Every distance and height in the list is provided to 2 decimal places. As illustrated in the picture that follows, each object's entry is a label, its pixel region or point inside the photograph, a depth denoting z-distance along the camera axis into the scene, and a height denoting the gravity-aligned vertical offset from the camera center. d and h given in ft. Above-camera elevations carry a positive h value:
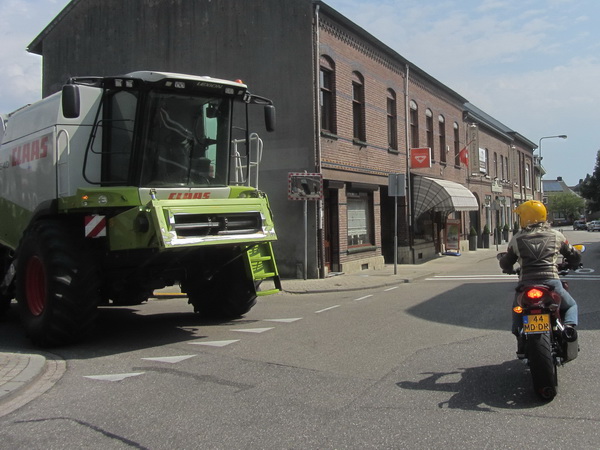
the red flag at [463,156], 91.20 +12.19
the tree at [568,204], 355.36 +16.24
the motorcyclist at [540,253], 16.47 -0.65
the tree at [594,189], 228.43 +16.51
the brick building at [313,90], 51.24 +14.71
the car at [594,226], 223.10 +1.53
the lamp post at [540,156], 161.06 +21.91
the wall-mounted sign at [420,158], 70.85 +9.32
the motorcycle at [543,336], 14.98 -2.90
